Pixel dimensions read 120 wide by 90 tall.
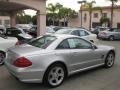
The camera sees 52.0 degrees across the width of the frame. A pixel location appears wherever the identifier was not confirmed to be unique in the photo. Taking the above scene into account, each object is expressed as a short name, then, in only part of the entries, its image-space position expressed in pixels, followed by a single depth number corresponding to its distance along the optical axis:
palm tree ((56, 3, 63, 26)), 33.69
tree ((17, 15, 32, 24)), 45.95
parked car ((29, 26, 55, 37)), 10.74
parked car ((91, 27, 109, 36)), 17.87
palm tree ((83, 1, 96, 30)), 27.67
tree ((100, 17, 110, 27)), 28.20
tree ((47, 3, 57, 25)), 33.38
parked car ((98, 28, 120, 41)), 14.21
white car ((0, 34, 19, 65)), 5.13
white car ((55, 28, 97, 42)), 7.84
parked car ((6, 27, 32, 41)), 8.79
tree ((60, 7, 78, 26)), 33.65
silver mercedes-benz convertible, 3.25
